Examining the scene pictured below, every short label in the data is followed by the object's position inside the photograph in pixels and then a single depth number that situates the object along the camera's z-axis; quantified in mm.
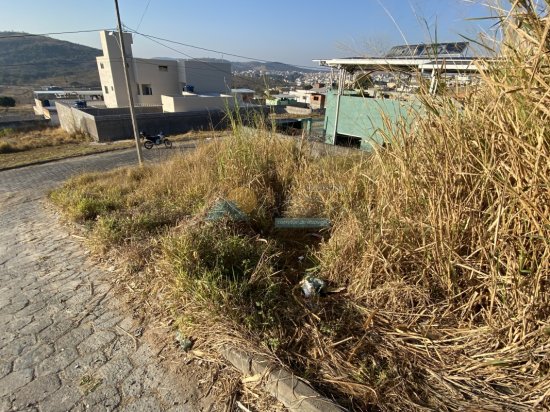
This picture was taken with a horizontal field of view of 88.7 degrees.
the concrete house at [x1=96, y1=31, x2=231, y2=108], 30125
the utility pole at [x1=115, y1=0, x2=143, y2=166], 7830
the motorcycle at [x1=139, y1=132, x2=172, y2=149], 13049
